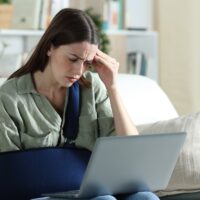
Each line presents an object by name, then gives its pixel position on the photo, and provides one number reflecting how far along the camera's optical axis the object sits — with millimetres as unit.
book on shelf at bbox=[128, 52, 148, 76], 5842
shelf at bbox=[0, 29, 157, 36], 4908
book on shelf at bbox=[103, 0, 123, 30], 5490
